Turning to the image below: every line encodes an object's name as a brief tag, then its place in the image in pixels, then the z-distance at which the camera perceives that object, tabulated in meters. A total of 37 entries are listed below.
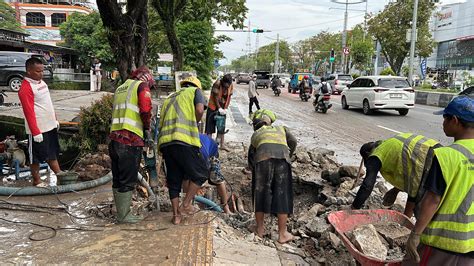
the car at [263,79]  37.72
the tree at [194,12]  14.19
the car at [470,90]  7.75
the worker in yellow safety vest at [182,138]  4.00
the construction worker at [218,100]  8.05
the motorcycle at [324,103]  16.94
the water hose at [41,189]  4.86
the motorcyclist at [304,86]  22.85
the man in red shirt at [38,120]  4.91
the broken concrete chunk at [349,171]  6.04
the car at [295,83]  30.56
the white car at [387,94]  15.93
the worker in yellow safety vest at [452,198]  2.36
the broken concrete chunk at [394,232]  3.82
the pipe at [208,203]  4.86
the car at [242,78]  47.69
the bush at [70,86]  22.98
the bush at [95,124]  6.84
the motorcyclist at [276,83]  26.80
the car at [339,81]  30.58
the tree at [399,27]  30.58
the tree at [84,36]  30.62
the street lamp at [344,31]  39.87
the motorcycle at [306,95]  22.78
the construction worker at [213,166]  4.75
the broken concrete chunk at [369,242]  3.44
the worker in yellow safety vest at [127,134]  3.90
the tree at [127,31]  6.14
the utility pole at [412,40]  24.45
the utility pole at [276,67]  66.47
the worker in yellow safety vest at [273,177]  4.22
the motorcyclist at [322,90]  16.56
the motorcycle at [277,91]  26.66
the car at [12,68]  17.64
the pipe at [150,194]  4.67
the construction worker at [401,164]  3.85
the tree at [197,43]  20.78
